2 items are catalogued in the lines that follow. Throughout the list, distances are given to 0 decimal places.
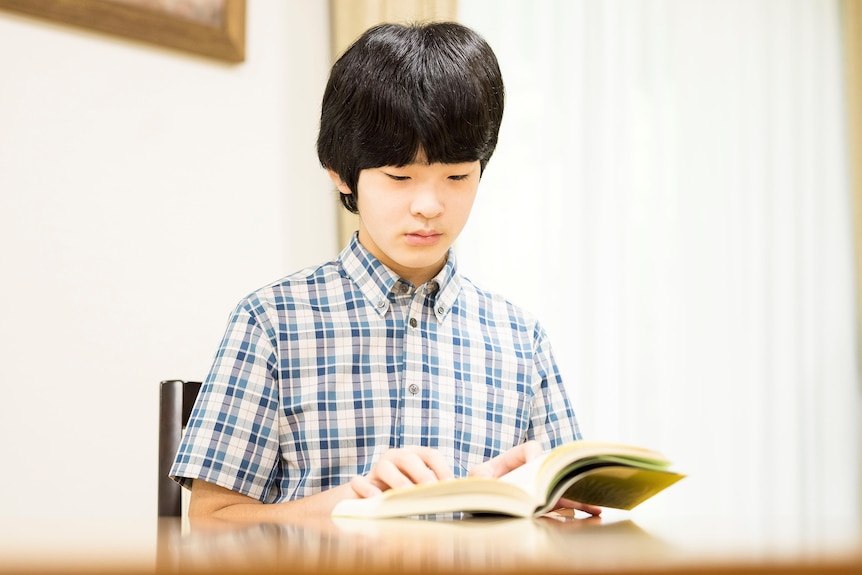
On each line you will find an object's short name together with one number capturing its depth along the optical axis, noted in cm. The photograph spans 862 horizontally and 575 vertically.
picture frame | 175
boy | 107
